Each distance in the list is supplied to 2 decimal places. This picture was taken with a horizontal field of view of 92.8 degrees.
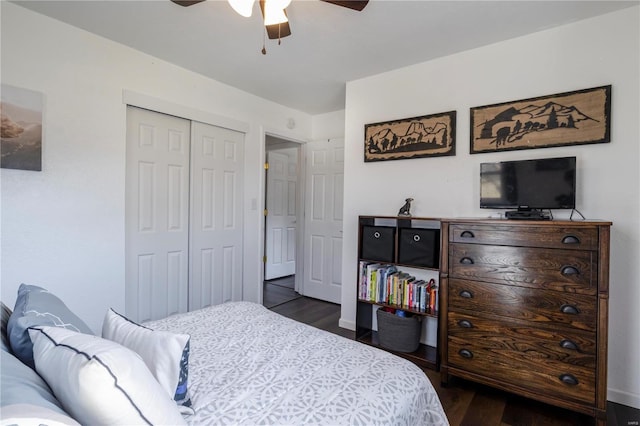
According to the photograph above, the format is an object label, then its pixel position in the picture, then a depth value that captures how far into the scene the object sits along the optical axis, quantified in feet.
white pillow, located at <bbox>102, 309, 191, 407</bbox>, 2.96
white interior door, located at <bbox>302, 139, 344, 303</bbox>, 12.85
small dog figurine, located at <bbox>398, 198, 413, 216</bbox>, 8.79
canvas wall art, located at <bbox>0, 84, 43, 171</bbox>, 6.42
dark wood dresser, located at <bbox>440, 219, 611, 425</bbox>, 5.56
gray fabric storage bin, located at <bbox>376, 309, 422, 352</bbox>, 8.16
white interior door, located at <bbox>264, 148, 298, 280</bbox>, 16.74
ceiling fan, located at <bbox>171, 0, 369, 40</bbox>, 4.90
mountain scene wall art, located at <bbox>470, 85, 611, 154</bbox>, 6.56
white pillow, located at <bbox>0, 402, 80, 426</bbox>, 1.65
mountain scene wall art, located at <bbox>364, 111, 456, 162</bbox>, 8.45
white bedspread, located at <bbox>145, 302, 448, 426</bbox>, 3.08
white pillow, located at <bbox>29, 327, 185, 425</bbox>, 2.06
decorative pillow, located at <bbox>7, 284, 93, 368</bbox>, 2.90
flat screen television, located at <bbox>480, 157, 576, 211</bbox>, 6.48
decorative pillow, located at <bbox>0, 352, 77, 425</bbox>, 1.88
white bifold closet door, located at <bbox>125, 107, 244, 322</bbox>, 8.75
